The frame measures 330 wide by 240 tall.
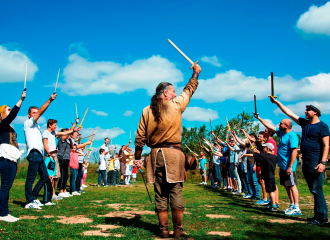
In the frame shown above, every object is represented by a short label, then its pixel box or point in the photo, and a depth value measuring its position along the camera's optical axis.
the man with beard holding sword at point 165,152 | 4.24
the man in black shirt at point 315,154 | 5.30
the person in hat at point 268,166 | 6.95
